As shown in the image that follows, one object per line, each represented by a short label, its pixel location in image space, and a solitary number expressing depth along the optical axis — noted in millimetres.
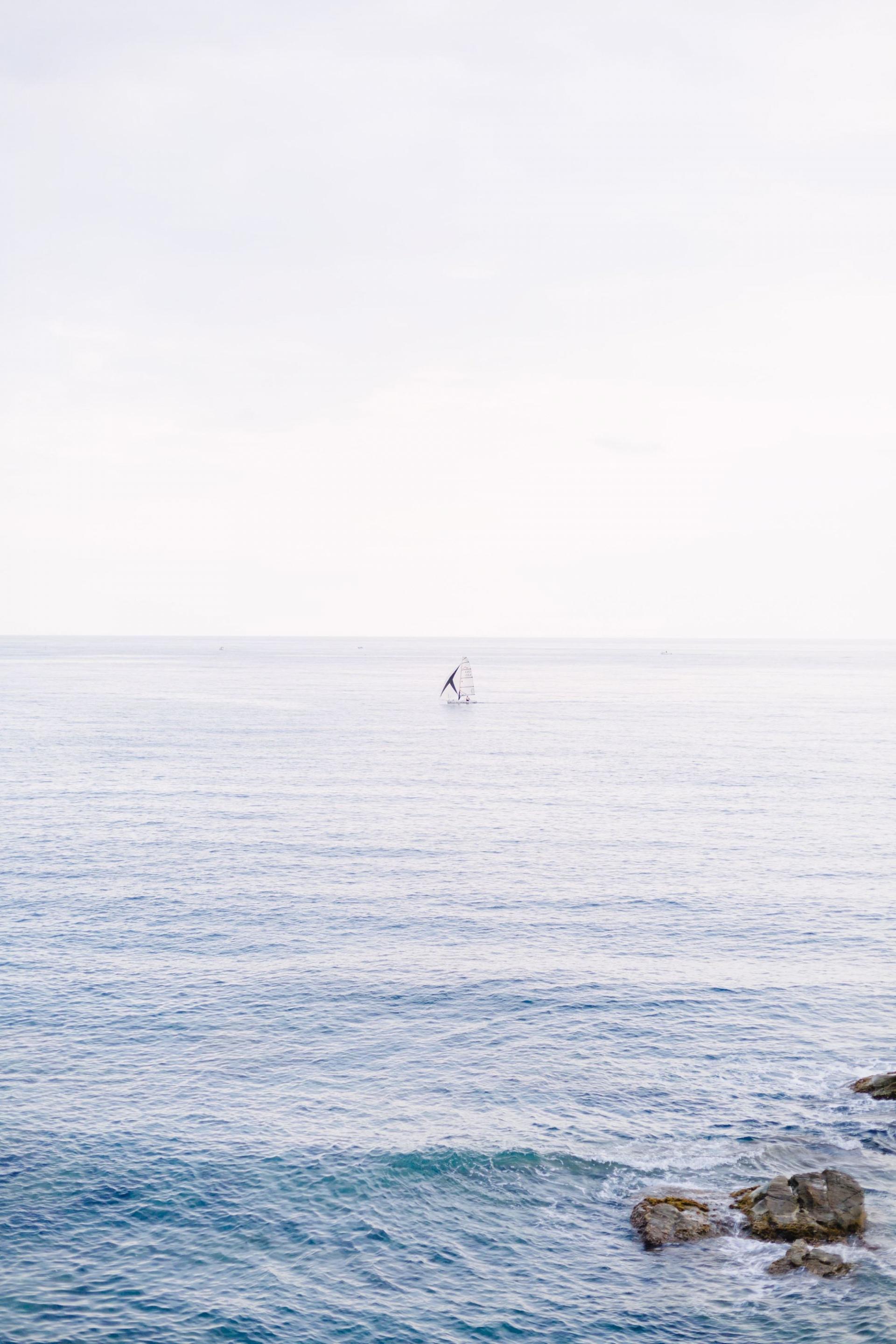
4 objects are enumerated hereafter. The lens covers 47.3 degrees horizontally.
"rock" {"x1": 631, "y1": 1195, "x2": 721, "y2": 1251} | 37312
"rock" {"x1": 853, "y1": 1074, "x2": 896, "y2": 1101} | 48062
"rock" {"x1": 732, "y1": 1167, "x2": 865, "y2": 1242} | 37344
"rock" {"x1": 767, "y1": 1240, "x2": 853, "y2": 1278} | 35750
